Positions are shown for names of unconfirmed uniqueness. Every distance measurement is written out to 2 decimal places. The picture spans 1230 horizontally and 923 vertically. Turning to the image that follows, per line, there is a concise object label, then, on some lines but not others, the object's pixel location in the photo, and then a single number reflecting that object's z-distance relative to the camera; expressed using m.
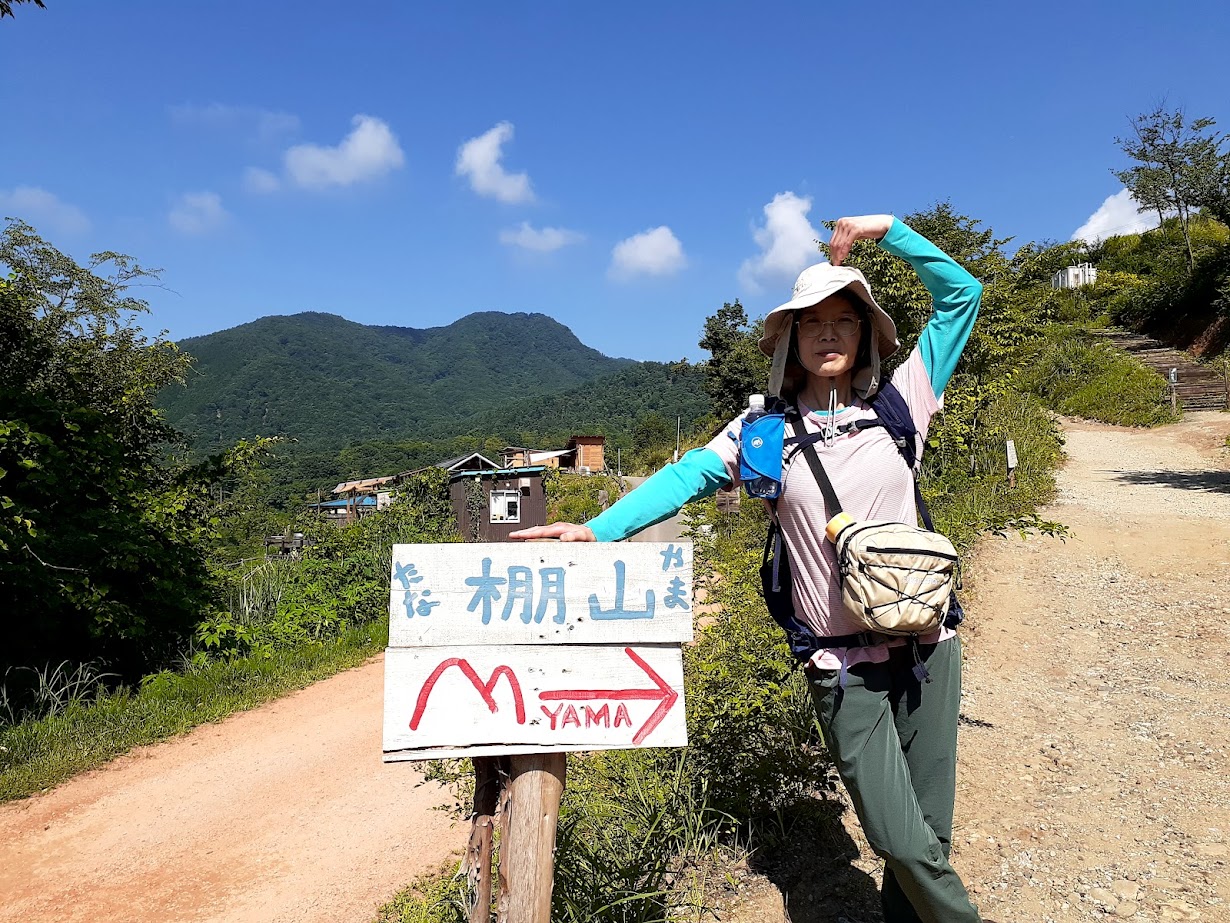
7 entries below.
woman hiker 1.60
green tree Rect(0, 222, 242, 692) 5.38
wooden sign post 1.48
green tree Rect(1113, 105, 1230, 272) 22.12
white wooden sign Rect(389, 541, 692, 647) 1.49
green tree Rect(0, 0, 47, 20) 4.61
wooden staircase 15.86
